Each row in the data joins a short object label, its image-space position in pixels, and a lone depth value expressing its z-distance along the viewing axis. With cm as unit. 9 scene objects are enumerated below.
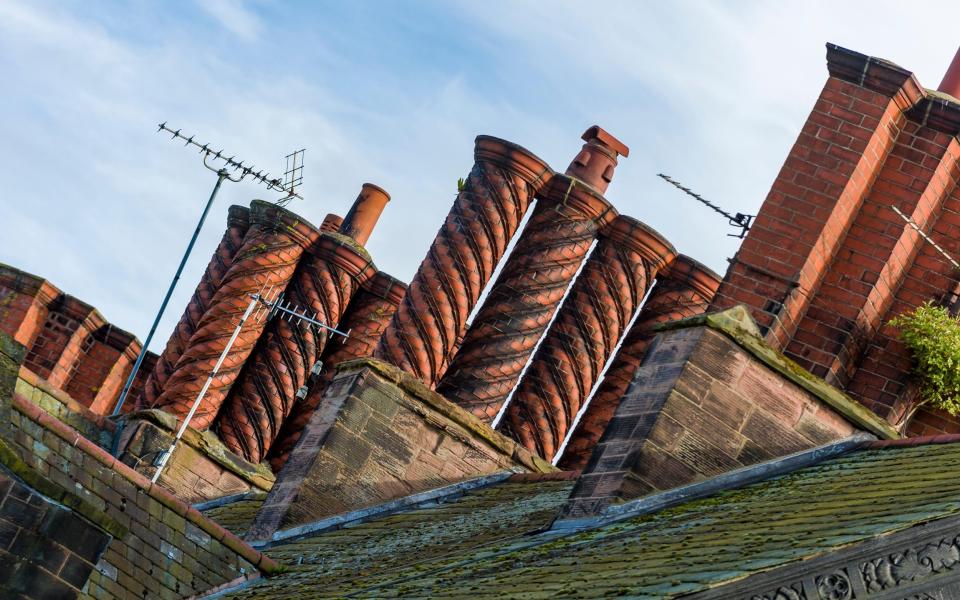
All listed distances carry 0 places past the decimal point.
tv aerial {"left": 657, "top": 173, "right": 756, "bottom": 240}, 2047
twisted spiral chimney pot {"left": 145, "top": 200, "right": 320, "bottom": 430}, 3114
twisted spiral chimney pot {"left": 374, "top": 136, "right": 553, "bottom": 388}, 2681
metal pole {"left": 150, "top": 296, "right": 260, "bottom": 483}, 2112
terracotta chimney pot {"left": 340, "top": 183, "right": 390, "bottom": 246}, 3366
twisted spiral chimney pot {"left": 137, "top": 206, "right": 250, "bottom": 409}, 3300
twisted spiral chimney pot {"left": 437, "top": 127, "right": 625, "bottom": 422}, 2608
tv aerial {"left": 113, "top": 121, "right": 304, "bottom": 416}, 3269
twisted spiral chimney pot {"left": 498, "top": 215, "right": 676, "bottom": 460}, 2800
